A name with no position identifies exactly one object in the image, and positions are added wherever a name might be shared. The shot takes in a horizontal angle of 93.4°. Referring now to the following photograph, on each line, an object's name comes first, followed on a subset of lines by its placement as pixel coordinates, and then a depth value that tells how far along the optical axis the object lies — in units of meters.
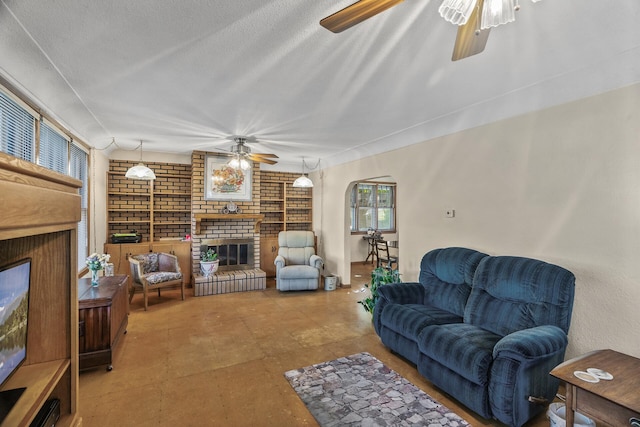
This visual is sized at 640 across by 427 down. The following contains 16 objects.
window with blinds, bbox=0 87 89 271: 2.30
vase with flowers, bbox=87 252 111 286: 3.03
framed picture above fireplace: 5.46
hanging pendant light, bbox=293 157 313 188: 5.31
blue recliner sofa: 1.95
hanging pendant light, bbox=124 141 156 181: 4.23
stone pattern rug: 2.07
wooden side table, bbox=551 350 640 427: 1.41
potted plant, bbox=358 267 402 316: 3.80
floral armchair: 4.32
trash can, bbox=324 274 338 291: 5.42
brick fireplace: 5.27
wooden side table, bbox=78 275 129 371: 2.60
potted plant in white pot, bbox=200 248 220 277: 5.21
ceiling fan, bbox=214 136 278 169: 4.22
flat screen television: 1.09
